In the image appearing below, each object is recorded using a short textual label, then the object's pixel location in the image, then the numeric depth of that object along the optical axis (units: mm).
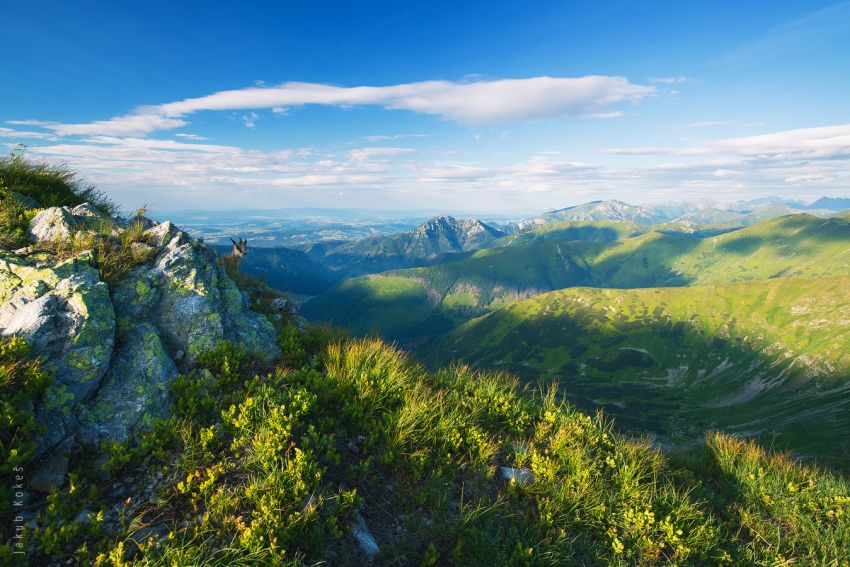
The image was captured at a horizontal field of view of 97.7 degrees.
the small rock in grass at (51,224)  9875
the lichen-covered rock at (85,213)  10922
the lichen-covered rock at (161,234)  10859
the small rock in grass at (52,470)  5582
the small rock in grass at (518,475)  8070
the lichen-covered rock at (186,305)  9117
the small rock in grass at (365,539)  6016
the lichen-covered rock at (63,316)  6957
